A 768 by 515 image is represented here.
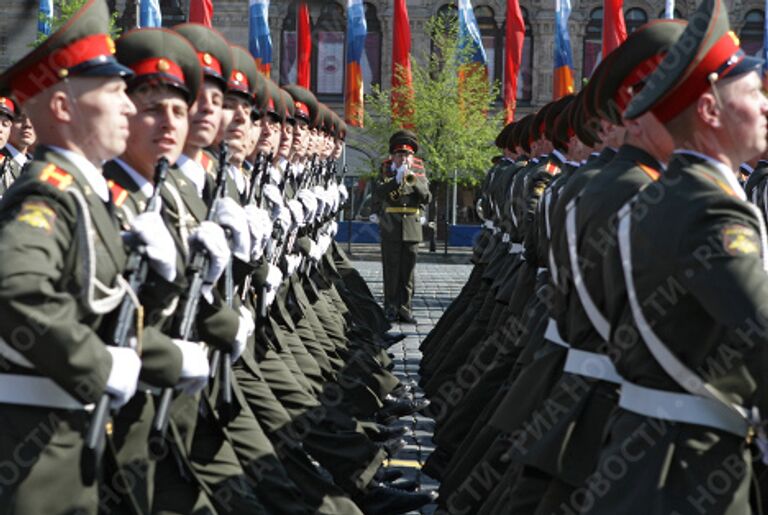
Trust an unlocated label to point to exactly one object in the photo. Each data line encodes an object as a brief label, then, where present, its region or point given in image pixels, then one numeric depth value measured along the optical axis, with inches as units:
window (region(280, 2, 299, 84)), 1626.5
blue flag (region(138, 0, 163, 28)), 714.8
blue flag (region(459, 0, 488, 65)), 1126.4
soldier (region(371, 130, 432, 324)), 600.7
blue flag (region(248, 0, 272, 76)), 923.4
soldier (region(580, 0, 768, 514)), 122.2
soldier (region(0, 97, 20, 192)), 357.4
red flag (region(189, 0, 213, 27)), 802.8
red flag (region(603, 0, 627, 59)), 863.7
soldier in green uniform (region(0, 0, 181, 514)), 126.3
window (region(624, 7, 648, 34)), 1595.7
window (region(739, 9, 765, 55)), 1582.2
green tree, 1210.0
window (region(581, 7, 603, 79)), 1624.0
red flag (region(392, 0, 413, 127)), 1147.3
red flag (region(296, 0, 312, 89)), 1110.4
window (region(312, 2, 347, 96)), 1624.0
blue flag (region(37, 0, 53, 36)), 1092.5
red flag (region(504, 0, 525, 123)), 1139.3
